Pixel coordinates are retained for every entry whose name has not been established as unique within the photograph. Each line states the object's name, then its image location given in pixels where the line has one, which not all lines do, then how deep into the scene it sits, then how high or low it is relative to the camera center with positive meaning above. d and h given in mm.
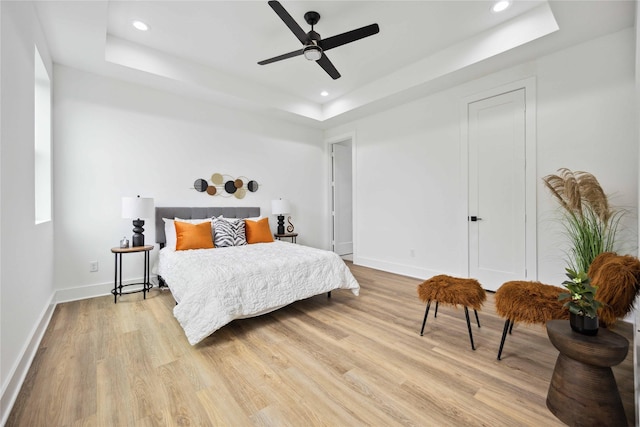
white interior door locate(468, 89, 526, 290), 3146 +274
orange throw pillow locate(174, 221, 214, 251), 3293 -284
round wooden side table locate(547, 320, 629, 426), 1289 -831
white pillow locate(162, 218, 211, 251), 3453 -236
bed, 2141 -607
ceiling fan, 2260 +1535
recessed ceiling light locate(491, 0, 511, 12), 2500 +1904
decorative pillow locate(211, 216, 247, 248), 3584 -262
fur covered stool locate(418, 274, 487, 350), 2039 -614
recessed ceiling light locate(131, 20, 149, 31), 2775 +1928
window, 2754 +696
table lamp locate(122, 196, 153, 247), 3094 +51
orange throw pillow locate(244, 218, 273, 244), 3906 -272
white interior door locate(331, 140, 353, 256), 5777 +316
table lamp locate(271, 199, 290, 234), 4691 +99
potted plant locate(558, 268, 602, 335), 1349 -463
